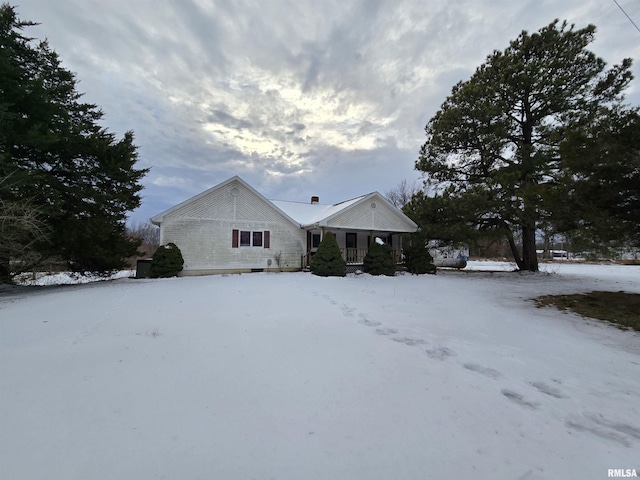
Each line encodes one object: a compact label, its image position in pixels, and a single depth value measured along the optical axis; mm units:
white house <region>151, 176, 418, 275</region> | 14844
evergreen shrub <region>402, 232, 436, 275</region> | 17109
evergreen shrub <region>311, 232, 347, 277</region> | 14750
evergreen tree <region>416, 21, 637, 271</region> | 13781
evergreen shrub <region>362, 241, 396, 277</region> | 16000
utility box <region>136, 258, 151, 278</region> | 14297
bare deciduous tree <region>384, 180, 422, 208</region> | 37781
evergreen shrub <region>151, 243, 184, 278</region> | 13555
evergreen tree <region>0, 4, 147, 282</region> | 9727
